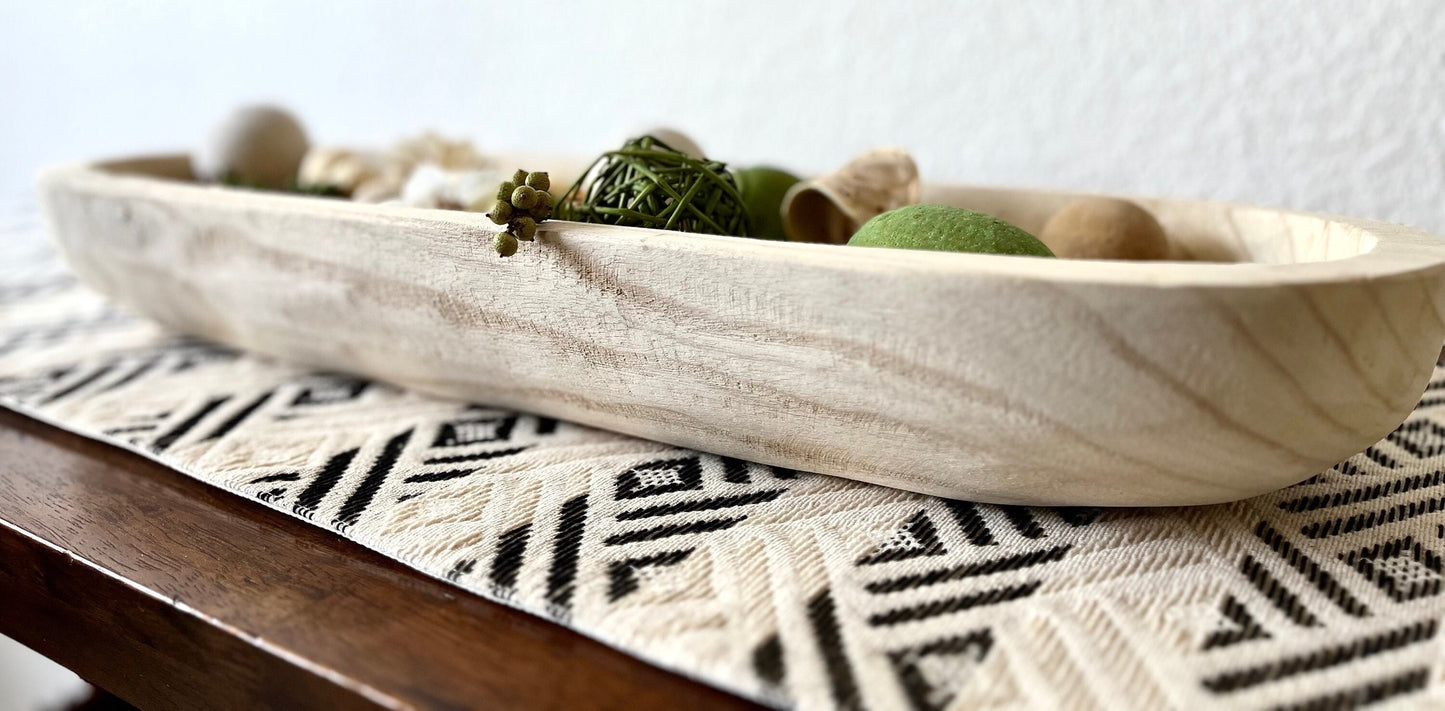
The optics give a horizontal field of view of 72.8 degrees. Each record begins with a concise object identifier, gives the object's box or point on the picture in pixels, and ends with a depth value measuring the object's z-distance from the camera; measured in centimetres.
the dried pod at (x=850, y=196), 44
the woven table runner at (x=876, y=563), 24
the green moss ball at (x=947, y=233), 33
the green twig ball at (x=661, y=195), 37
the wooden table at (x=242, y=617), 25
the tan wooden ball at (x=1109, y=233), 40
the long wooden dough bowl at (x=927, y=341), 25
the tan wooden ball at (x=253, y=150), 67
